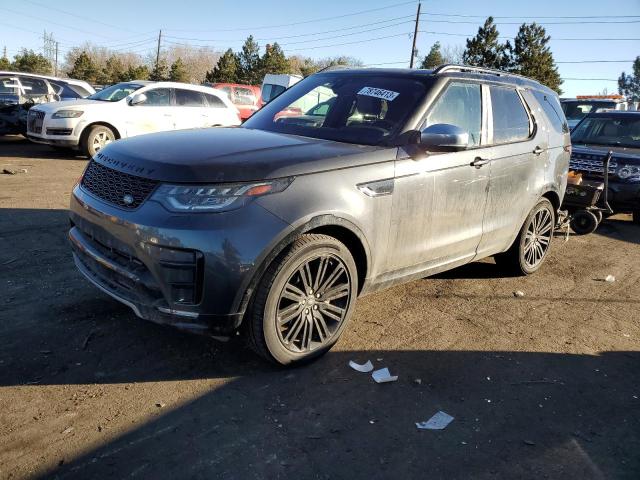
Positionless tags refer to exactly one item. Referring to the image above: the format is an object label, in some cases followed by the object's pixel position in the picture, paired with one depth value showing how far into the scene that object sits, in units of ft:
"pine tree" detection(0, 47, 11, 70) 165.60
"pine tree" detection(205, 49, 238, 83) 173.06
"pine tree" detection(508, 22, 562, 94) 145.59
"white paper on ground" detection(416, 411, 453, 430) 9.45
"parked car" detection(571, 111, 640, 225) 25.63
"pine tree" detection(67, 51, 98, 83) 181.27
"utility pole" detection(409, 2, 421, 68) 151.41
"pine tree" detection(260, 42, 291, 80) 180.55
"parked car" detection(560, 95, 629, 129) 53.98
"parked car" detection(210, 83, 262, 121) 69.46
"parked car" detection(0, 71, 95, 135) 41.61
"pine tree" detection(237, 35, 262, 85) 181.84
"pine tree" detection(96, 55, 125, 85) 184.14
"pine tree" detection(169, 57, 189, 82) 172.96
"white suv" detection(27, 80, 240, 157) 35.68
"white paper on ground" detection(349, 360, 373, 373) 11.24
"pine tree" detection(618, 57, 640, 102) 278.79
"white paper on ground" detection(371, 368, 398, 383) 10.86
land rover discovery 9.48
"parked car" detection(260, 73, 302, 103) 72.43
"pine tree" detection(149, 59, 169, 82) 181.45
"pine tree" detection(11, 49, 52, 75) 175.01
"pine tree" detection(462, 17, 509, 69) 146.20
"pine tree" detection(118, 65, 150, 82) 166.30
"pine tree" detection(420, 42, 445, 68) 215.10
